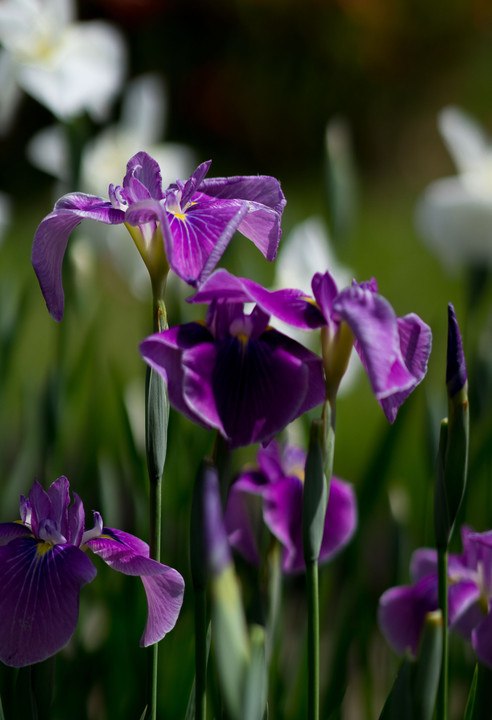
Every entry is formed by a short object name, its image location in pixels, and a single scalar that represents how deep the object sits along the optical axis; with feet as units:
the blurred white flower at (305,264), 10.21
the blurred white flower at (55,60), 10.52
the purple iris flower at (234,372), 7.52
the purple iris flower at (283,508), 8.07
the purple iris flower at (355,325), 7.49
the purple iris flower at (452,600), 8.07
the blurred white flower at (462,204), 10.17
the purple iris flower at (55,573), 7.57
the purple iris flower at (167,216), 7.62
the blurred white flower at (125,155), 11.25
